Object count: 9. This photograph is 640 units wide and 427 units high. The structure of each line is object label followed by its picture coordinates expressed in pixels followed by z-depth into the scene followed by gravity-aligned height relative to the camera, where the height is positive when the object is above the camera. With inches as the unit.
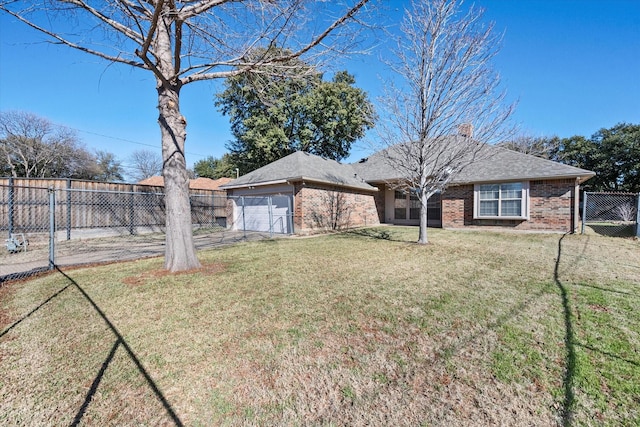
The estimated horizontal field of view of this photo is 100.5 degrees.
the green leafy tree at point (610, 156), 812.6 +187.3
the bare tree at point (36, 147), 905.5 +225.4
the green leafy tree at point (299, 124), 743.7 +255.6
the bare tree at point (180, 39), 175.8 +123.6
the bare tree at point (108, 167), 1285.7 +216.7
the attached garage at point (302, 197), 443.2 +25.6
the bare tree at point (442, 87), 278.2 +137.2
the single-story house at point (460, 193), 416.2 +32.8
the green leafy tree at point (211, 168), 1488.7 +260.9
